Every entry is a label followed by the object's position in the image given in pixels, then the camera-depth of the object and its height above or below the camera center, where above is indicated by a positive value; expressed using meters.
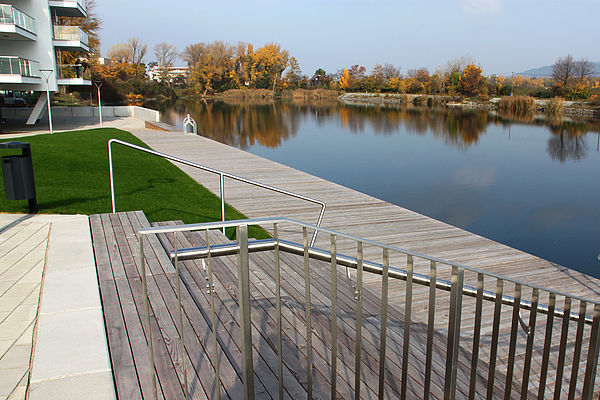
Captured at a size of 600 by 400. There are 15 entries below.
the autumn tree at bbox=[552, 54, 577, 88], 58.66 +2.59
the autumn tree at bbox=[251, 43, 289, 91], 91.12 +4.65
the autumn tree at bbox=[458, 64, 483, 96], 67.46 +1.40
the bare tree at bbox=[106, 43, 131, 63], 78.25 +5.73
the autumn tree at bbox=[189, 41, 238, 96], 84.56 +3.85
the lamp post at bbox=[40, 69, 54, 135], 28.67 +0.99
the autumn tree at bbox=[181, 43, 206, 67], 89.38 +6.41
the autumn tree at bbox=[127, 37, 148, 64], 80.12 +6.47
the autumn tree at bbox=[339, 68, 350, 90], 92.88 +2.11
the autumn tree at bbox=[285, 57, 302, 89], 94.38 +3.16
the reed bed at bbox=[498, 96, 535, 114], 52.96 -1.31
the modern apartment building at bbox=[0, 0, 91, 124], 25.05 +2.75
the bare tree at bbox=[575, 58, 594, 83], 58.60 +2.55
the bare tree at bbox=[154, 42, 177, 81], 87.62 +5.95
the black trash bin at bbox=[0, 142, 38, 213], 6.46 -1.06
